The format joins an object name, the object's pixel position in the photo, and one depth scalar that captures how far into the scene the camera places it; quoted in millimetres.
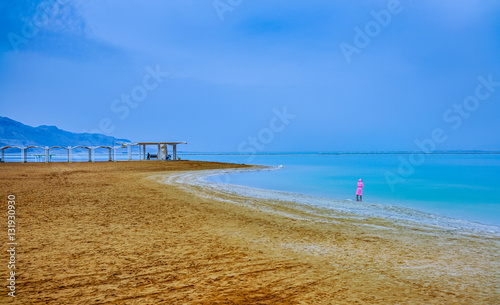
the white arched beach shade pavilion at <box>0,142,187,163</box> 44125
